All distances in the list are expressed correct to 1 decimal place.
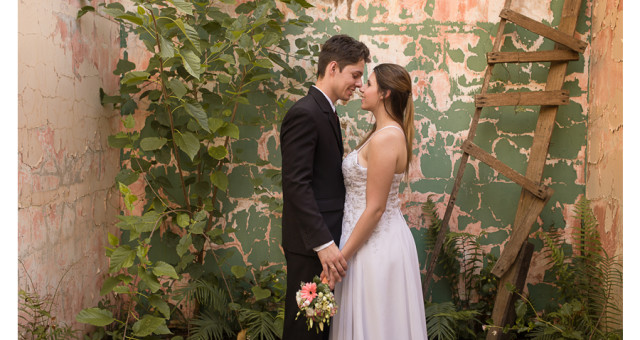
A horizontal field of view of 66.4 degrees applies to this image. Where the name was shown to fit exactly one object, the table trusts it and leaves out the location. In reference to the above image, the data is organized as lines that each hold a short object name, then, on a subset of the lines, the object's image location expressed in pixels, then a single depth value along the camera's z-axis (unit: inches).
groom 87.1
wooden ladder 129.6
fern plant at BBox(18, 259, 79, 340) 99.3
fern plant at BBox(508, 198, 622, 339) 117.0
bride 90.2
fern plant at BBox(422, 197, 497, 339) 135.0
